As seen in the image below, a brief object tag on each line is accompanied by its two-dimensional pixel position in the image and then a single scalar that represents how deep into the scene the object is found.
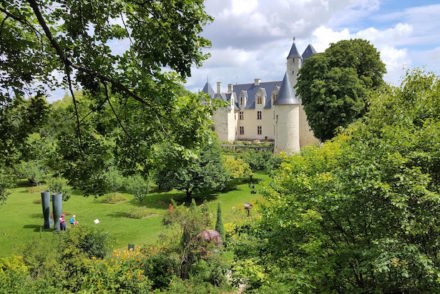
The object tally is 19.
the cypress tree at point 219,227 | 16.06
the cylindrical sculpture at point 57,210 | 19.50
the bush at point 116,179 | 26.02
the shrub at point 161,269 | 12.07
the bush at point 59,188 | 22.92
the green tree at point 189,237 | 12.79
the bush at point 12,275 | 9.06
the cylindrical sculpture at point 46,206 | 19.86
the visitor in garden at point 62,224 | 19.47
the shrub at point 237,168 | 27.43
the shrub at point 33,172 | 31.31
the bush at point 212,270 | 12.20
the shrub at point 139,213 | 22.60
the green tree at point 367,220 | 5.84
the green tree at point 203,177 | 24.30
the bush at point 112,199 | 27.06
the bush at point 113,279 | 9.86
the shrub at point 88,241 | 12.57
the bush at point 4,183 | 12.30
